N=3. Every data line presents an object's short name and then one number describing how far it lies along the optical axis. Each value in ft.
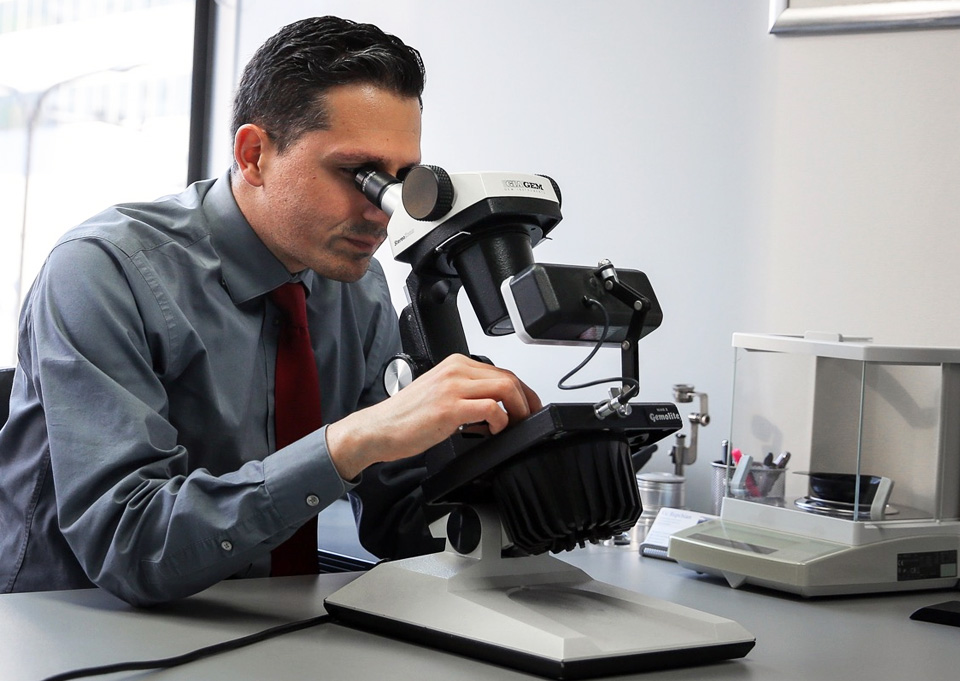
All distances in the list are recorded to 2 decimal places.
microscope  3.11
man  3.63
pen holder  5.27
